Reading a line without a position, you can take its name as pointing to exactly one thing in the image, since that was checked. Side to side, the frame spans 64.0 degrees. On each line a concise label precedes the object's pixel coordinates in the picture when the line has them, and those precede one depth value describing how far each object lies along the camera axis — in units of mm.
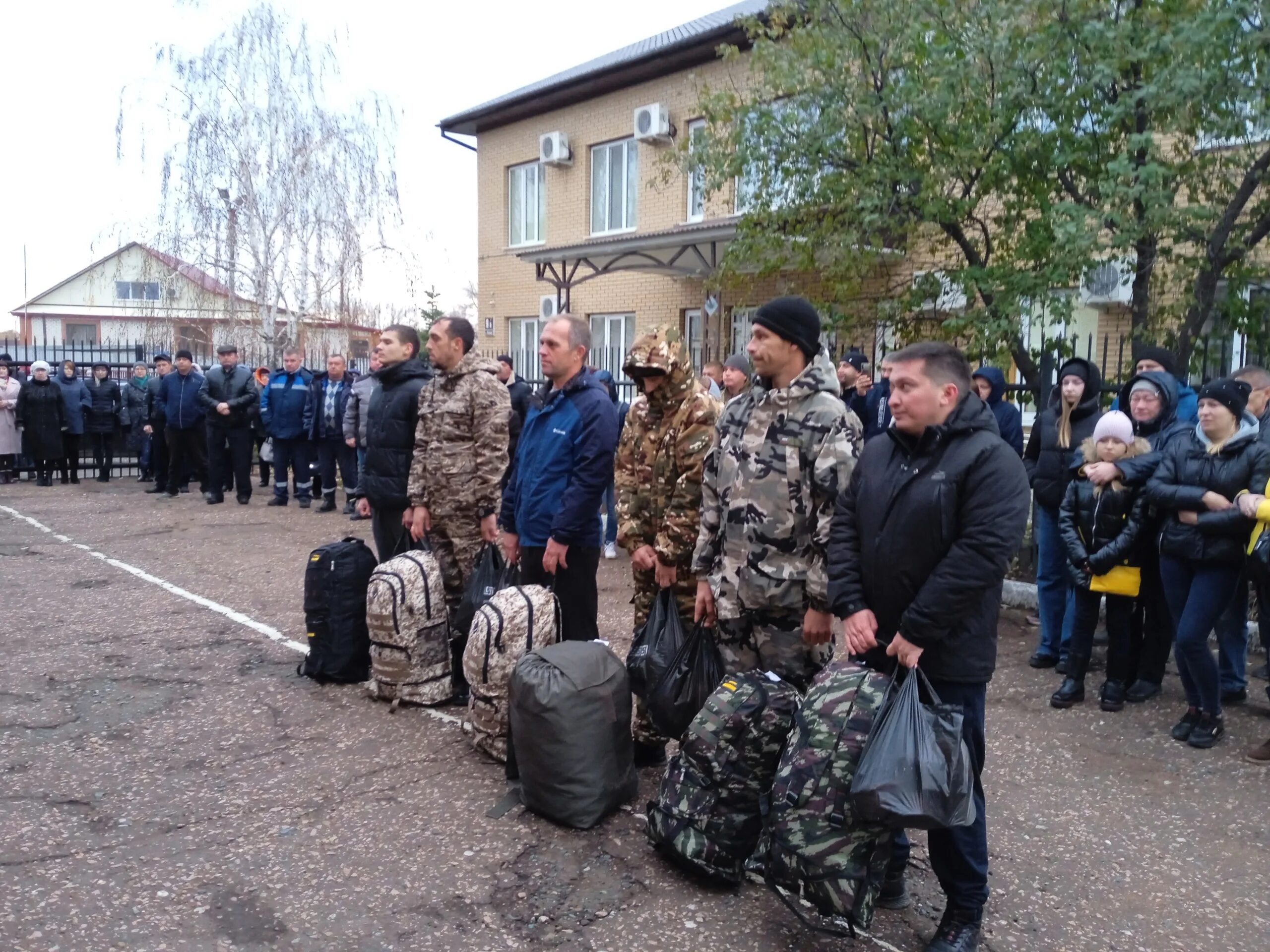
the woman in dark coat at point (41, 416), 14992
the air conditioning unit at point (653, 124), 18359
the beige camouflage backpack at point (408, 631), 5461
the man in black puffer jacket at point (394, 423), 6176
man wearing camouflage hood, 4539
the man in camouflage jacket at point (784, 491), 3785
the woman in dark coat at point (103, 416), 15735
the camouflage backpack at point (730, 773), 3590
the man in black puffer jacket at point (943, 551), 3178
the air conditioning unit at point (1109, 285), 7914
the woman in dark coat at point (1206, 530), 5312
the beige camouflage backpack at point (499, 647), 4734
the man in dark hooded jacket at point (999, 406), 7980
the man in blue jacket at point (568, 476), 4953
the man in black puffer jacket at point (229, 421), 13383
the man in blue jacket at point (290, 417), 12828
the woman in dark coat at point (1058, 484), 6582
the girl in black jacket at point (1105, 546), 5840
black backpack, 5781
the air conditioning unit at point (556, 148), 20750
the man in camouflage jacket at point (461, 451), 5734
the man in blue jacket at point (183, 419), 13883
